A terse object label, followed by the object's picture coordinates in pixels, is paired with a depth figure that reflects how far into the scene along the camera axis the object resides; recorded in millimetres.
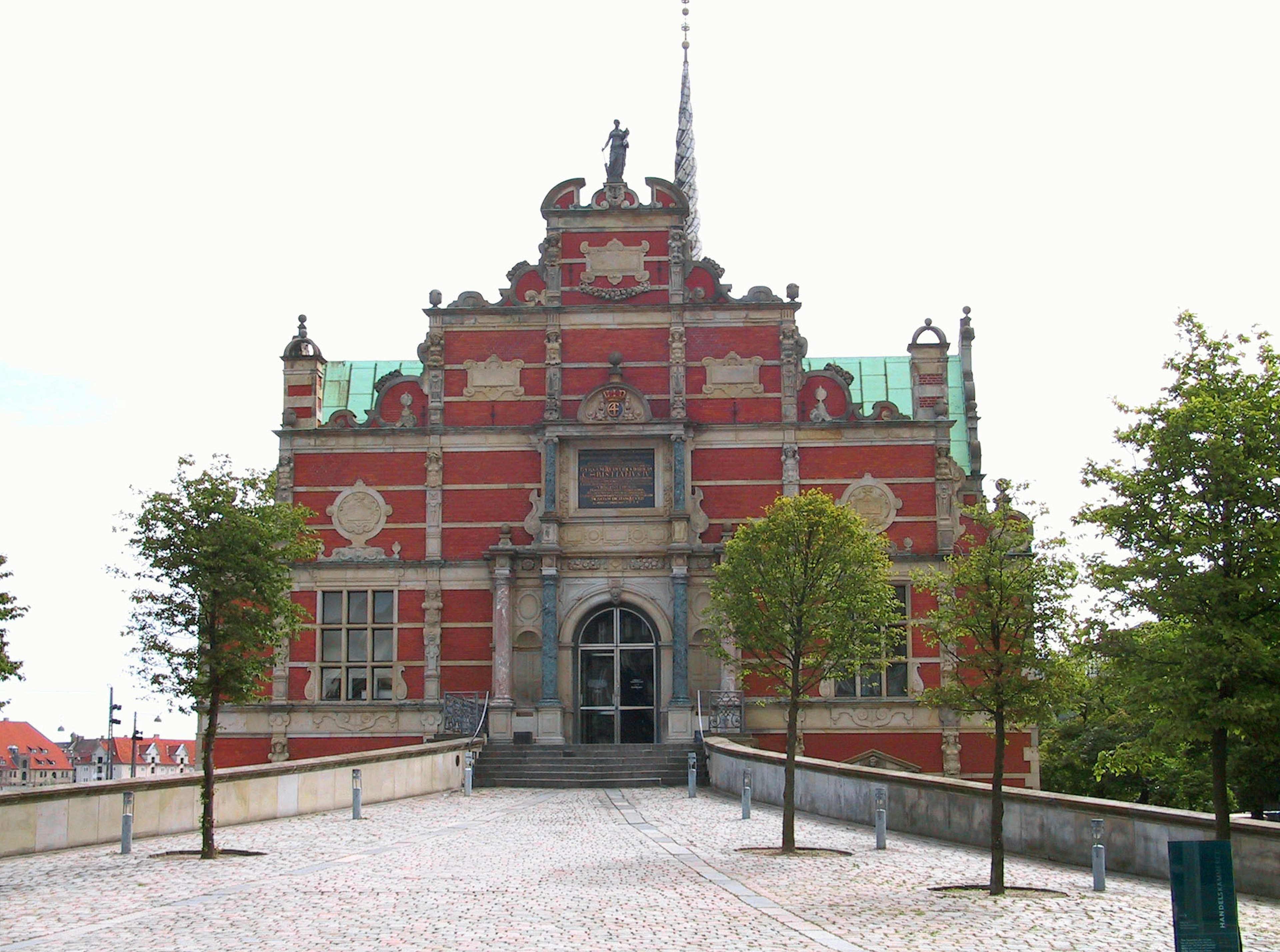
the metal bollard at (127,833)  17188
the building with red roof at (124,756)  98000
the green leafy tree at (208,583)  17250
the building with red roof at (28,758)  102562
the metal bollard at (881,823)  17578
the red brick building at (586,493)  31438
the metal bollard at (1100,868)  14031
